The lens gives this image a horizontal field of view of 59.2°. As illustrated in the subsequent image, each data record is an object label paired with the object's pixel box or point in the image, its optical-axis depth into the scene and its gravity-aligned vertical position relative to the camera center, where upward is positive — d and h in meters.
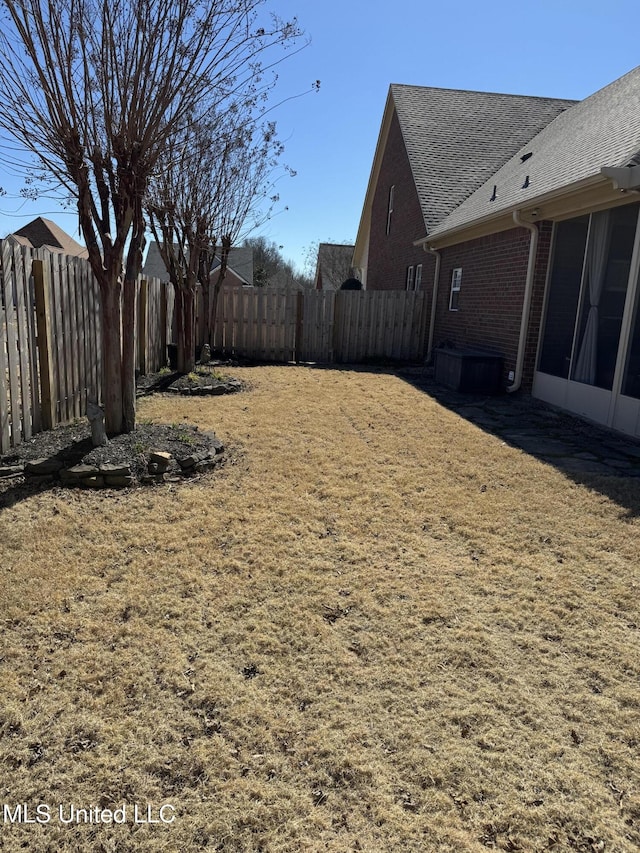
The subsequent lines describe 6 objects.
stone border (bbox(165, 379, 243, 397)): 8.72 -1.38
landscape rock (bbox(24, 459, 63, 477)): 4.53 -1.38
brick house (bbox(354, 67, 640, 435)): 6.71 +1.00
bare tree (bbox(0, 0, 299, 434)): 4.16 +1.46
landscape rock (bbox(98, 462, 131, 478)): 4.54 -1.38
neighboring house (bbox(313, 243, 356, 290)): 40.41 +2.98
